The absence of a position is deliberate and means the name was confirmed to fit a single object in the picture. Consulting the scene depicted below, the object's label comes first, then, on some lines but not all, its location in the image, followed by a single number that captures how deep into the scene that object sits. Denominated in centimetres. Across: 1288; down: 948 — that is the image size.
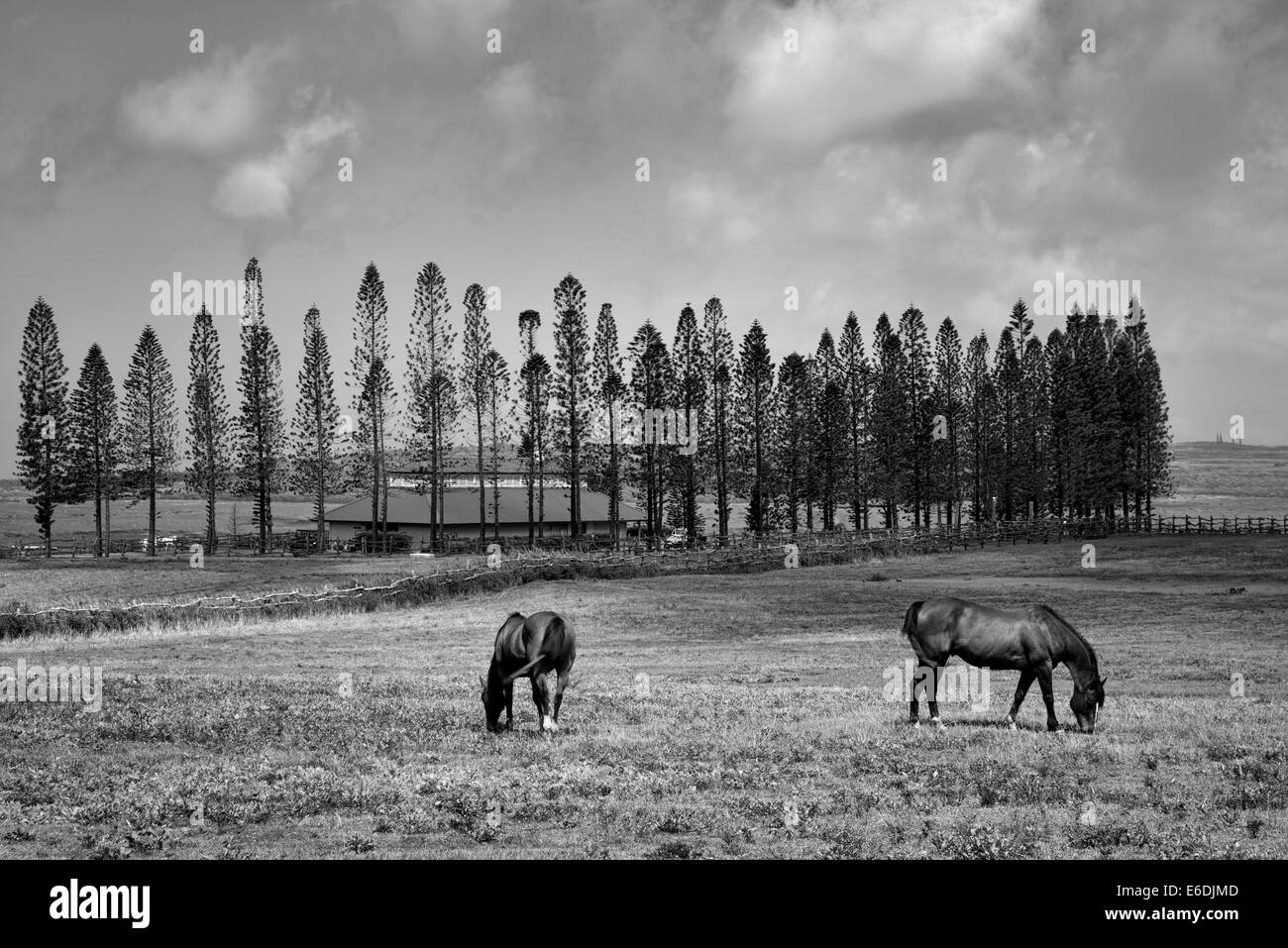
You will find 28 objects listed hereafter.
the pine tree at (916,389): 10612
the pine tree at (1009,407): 10856
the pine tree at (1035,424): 10562
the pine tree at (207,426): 9625
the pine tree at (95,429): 9444
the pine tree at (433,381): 8994
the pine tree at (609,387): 9106
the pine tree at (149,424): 9669
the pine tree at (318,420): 9150
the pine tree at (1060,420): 10425
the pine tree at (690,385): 9569
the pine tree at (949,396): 10938
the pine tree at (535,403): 9400
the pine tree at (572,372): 9031
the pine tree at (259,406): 9153
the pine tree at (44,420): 9194
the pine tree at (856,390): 10681
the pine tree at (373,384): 8969
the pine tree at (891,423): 10538
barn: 10712
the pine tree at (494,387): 9225
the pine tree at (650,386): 9394
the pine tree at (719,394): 9600
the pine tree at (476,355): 9062
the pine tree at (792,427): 10194
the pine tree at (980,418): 11081
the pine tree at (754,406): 9938
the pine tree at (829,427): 10319
